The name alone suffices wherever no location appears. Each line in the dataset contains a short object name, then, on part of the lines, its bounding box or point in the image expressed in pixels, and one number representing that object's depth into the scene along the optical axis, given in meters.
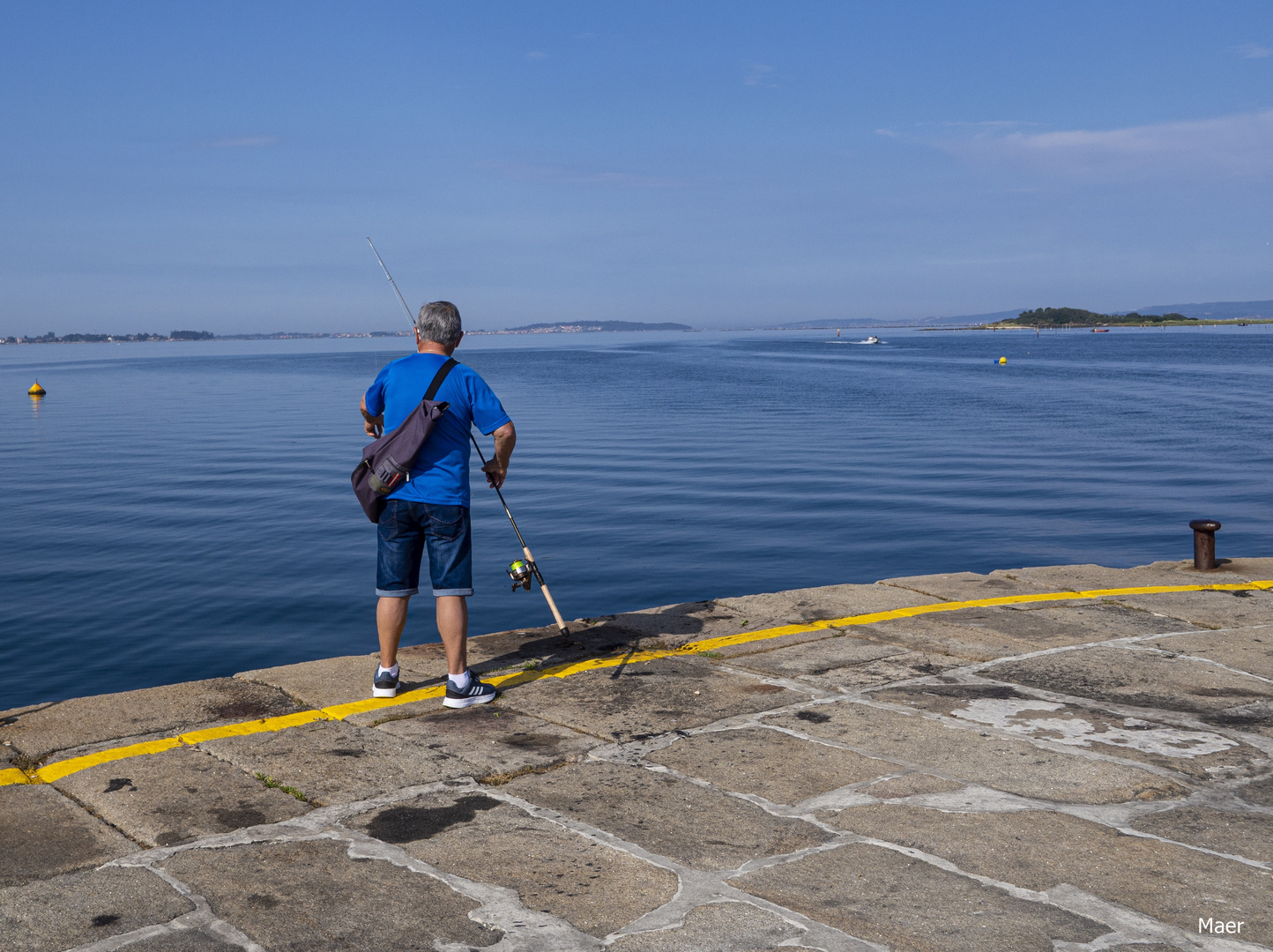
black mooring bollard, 8.20
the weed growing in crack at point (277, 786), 3.95
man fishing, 5.08
